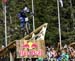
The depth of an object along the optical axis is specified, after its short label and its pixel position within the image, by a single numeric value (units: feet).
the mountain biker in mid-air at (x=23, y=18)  74.70
